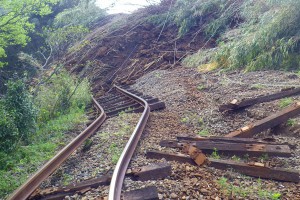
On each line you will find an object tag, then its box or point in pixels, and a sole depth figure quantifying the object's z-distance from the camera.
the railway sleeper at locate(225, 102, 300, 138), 6.10
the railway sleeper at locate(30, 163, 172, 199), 4.42
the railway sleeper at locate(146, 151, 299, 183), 4.44
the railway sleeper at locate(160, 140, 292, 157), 5.13
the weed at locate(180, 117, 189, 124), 7.62
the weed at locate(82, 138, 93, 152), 6.45
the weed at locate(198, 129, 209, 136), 6.53
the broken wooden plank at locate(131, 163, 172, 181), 4.42
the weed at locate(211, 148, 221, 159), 5.32
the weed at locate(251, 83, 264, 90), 8.96
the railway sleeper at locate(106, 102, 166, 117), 9.16
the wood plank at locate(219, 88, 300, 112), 7.43
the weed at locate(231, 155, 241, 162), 5.26
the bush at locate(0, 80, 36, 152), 7.58
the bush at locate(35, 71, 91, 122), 12.35
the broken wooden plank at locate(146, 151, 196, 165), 4.98
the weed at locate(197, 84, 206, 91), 10.67
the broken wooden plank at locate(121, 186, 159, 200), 3.71
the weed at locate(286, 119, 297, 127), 6.15
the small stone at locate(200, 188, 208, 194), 3.96
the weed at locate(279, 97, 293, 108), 7.05
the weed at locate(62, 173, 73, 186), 4.85
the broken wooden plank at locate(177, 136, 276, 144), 5.54
